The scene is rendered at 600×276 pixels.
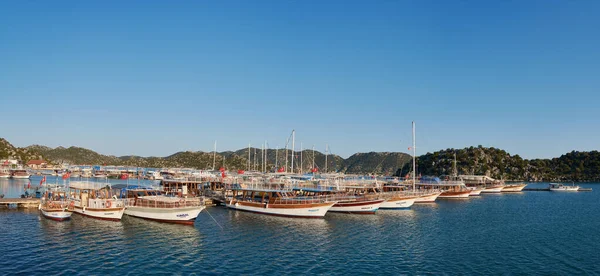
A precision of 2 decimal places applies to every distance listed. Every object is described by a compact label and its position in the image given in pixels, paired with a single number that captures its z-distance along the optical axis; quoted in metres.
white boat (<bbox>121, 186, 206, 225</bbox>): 54.28
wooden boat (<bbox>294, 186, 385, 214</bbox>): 70.50
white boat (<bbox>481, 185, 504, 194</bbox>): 136.38
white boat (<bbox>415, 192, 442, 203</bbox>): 94.03
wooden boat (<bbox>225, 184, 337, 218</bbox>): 64.25
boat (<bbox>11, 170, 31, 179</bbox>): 173.12
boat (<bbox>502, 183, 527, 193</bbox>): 142.45
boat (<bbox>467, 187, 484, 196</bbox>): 122.95
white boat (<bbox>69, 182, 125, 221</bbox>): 56.06
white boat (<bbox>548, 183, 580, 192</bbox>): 151.25
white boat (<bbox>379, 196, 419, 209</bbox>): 78.88
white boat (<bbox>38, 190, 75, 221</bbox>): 54.75
